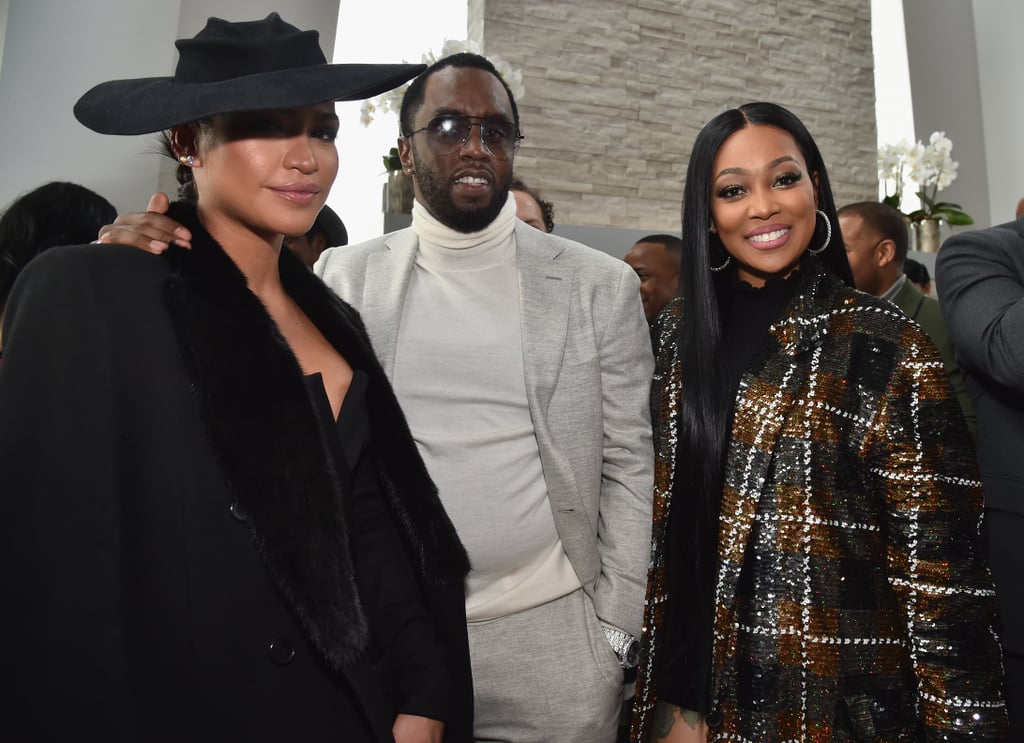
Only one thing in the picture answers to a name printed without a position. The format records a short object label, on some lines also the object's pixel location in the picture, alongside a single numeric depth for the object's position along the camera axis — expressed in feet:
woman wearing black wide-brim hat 2.73
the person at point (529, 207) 9.02
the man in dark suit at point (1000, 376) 5.24
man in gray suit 5.29
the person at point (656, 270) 10.36
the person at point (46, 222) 5.89
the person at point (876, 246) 11.17
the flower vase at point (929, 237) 16.03
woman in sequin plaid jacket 4.34
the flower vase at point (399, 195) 11.19
